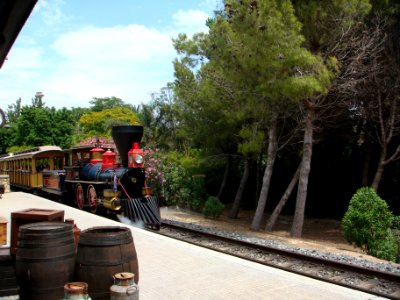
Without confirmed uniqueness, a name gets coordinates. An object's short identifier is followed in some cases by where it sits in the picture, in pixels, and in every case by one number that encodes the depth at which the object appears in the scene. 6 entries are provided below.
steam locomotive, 12.41
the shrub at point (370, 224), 10.85
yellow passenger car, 19.92
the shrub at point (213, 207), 17.08
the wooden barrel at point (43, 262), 4.31
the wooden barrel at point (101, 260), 4.31
